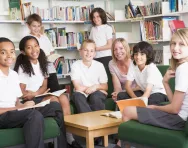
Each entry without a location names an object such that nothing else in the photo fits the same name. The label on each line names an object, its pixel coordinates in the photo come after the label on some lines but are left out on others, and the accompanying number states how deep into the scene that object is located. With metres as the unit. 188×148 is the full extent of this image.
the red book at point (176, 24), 5.07
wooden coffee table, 3.07
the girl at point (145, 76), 3.73
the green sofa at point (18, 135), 2.90
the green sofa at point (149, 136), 2.49
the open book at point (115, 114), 3.31
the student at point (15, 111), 2.93
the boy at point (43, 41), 4.21
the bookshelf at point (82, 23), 5.30
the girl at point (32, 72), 3.81
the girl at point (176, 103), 2.64
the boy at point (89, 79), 4.02
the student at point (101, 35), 5.27
